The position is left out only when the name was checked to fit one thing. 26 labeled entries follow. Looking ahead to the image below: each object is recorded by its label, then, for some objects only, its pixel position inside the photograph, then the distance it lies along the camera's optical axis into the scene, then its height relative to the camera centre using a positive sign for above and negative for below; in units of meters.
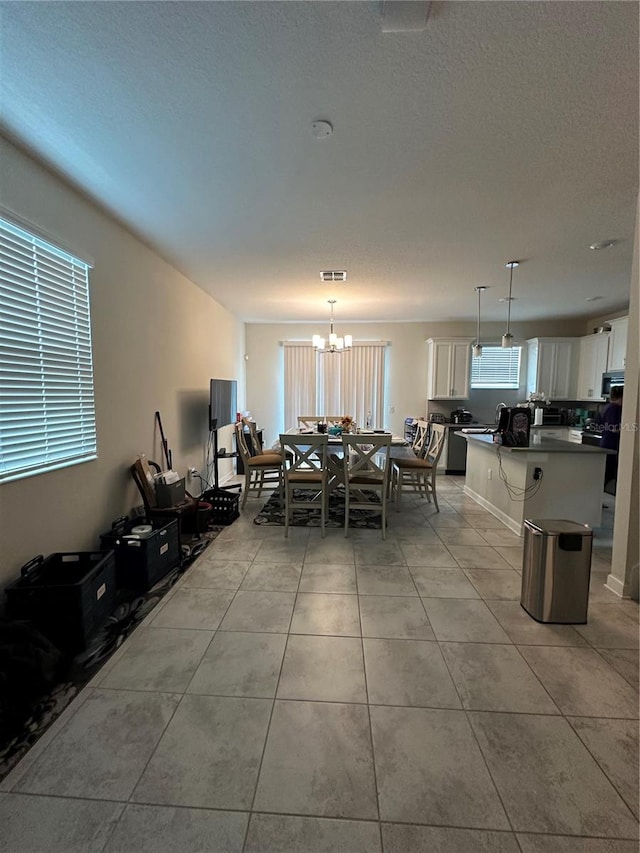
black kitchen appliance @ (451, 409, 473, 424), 6.30 -0.32
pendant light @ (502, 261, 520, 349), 4.30 +0.68
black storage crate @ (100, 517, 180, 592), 2.52 -1.13
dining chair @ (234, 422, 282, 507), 4.30 -0.80
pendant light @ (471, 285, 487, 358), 4.80 +0.64
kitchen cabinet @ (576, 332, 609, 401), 5.57 +0.55
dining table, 4.12 -0.74
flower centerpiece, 4.53 -0.34
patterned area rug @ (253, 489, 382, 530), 3.84 -1.33
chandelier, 4.82 +0.73
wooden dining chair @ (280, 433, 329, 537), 3.46 -0.78
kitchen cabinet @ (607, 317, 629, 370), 5.13 +0.81
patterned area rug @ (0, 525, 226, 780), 1.43 -1.36
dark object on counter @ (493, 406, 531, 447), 3.59 -0.29
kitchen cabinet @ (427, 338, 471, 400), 6.33 +0.54
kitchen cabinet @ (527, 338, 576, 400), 6.13 +0.54
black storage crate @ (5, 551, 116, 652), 1.85 -1.09
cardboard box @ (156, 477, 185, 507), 3.21 -0.88
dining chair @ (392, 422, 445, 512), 4.21 -0.77
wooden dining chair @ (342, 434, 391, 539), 3.41 -0.73
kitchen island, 3.49 -0.81
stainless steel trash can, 2.16 -1.04
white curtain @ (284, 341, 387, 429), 6.74 +0.28
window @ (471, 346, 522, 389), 6.58 +0.51
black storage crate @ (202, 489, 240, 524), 3.85 -1.17
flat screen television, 4.43 -0.09
